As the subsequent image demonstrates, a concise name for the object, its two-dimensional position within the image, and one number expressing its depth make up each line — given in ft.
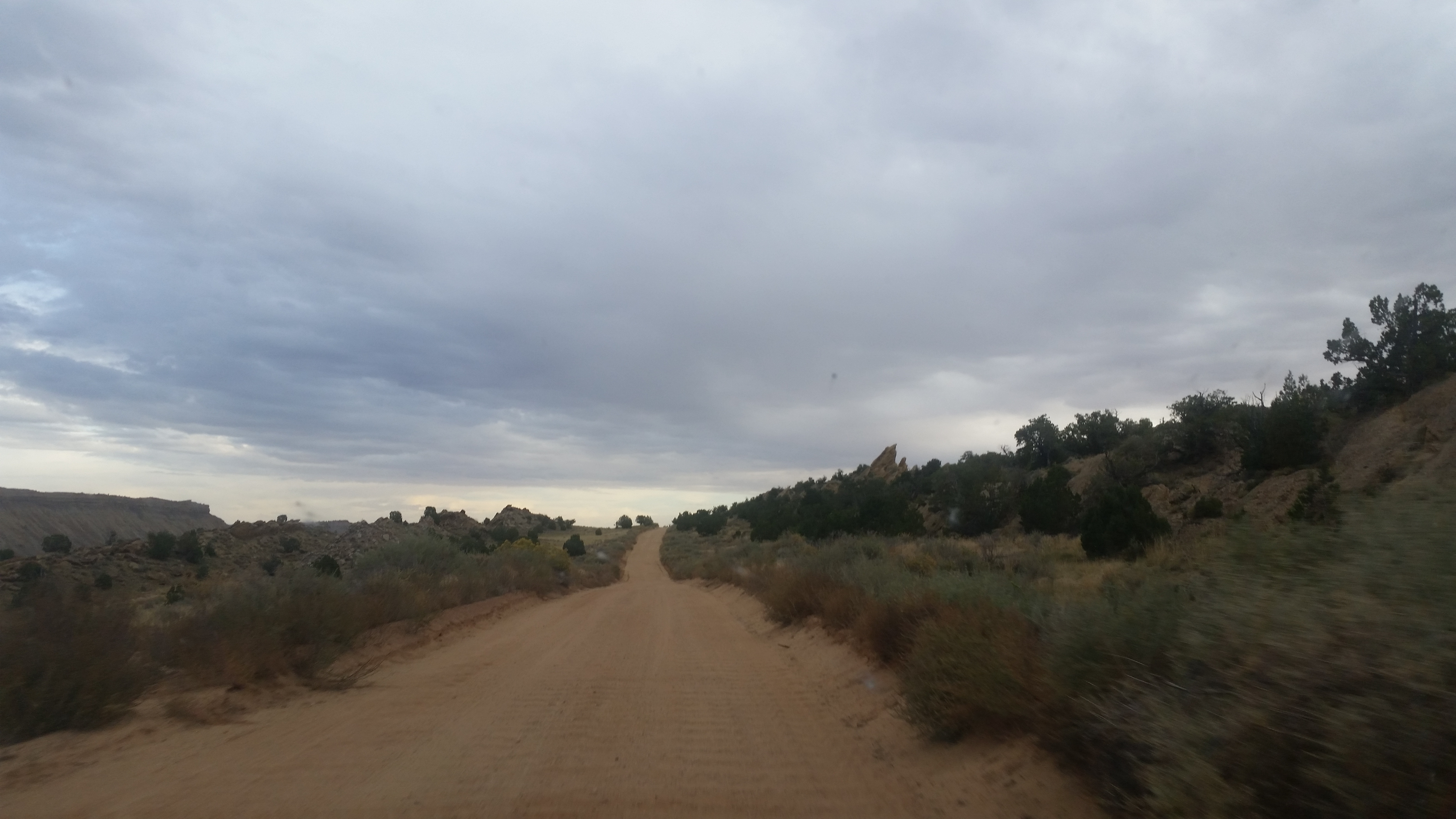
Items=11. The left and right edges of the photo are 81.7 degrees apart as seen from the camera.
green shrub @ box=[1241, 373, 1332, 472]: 94.07
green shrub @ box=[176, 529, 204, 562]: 127.44
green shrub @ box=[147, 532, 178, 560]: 123.03
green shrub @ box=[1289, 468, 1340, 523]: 52.80
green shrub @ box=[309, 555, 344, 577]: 76.79
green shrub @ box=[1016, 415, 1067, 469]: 201.77
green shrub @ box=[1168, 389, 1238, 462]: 129.70
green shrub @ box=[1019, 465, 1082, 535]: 123.75
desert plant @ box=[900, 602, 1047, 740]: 25.52
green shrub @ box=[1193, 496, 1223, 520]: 93.50
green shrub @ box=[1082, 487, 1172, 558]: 83.71
